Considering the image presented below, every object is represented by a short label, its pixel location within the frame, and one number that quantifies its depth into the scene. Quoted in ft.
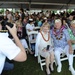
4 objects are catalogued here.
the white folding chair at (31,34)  6.89
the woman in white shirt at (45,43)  4.97
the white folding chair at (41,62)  5.38
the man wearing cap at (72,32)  5.32
